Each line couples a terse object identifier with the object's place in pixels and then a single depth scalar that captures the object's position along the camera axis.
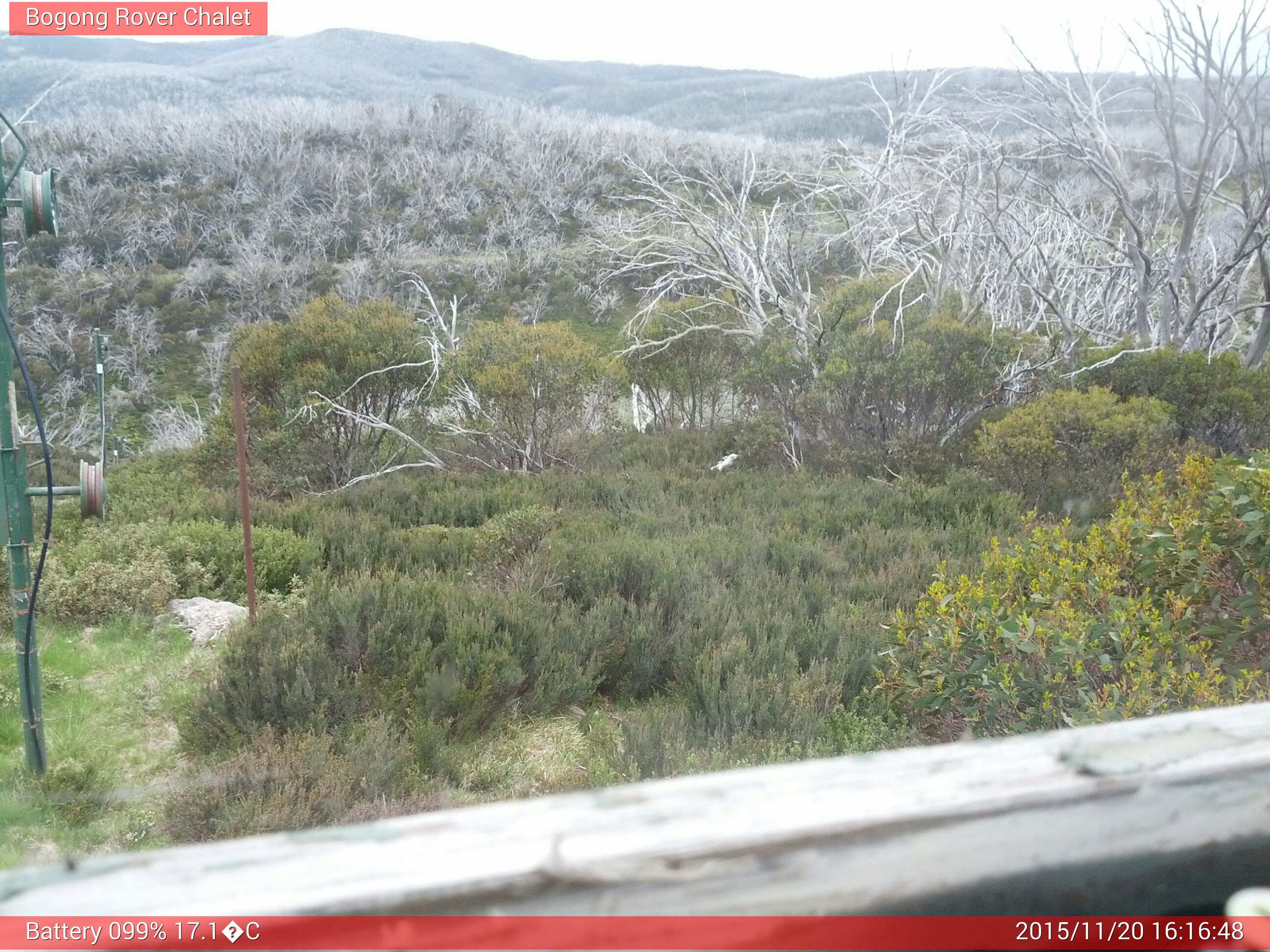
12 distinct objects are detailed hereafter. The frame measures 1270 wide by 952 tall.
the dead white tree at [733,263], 9.98
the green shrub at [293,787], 2.87
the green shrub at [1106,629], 2.95
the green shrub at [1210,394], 7.51
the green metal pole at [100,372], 4.52
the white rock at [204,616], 5.08
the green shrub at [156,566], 5.34
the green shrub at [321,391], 9.69
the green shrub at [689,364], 11.62
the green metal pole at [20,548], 3.21
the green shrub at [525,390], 9.31
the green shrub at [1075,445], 7.03
